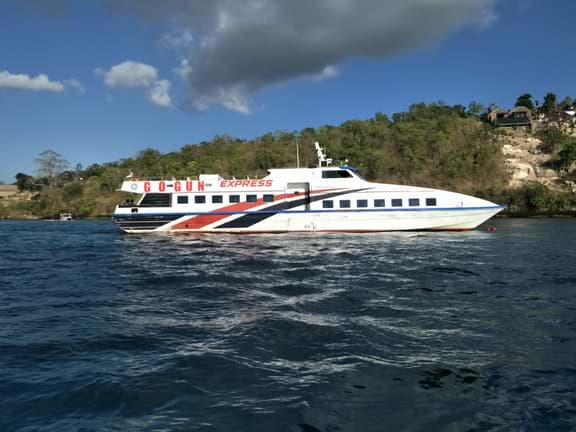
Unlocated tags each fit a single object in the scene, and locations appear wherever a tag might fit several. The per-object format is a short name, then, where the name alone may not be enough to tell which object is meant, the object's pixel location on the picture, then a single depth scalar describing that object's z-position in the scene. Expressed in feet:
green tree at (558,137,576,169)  189.75
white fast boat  79.46
